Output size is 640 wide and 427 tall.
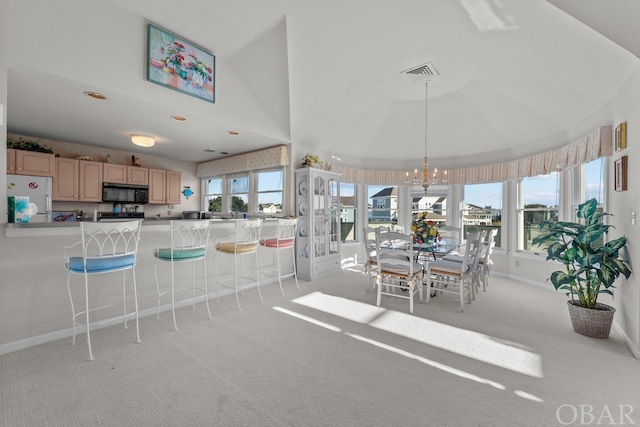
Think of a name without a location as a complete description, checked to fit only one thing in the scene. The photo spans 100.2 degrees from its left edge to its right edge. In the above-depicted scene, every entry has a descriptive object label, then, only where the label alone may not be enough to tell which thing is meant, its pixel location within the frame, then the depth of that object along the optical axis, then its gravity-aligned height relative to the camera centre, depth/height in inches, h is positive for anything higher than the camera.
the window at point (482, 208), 209.5 +5.3
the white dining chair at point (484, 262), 155.6 -28.3
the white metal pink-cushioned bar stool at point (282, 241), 147.5 -15.7
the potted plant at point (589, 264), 96.6 -18.0
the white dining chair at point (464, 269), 128.3 -27.7
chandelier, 149.0 +35.5
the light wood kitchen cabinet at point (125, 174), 194.2 +28.7
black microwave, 192.9 +14.5
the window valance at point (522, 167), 119.0 +32.5
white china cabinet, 185.3 -5.4
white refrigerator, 152.6 +12.9
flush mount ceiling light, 156.8 +42.8
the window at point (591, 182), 131.6 +17.5
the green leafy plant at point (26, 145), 158.9 +39.7
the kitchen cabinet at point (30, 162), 151.2 +29.1
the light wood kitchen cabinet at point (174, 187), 228.7 +22.4
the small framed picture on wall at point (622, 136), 101.2 +30.5
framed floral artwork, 115.2 +69.0
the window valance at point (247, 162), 186.9 +40.4
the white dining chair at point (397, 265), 125.4 -25.4
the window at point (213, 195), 244.7 +16.9
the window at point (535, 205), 172.2 +7.0
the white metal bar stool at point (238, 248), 126.4 -16.5
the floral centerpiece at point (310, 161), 189.7 +37.3
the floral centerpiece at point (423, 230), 146.4 -8.7
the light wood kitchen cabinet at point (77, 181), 172.4 +21.1
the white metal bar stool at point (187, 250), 106.7 -15.7
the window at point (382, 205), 249.3 +8.3
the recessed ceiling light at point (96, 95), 106.7 +47.5
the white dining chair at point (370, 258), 150.9 -25.9
